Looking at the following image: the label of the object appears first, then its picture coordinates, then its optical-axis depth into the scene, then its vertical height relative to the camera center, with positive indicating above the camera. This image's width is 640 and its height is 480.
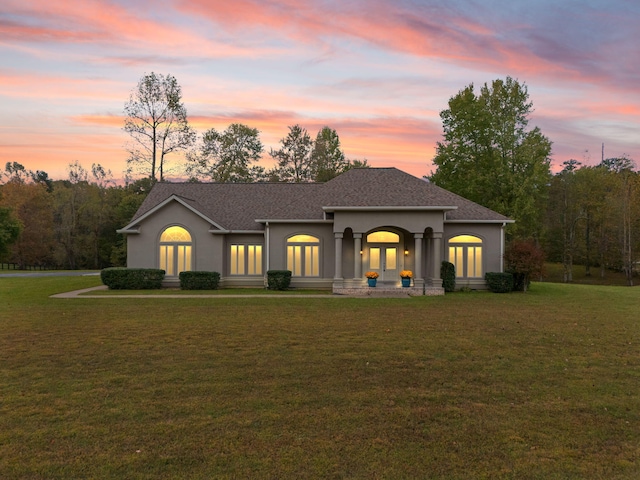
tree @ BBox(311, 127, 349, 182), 52.78 +11.74
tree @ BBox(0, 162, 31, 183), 71.69 +14.24
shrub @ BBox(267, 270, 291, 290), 23.92 -1.45
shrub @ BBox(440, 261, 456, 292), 23.64 -1.25
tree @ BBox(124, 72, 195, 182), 38.97 +12.26
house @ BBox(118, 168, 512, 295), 24.61 +0.58
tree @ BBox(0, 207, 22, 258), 43.72 +2.37
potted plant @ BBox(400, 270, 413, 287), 22.82 -1.27
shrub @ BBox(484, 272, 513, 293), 23.50 -1.56
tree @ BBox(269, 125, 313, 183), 53.88 +12.03
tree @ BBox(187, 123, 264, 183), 50.38 +11.64
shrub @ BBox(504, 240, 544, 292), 23.16 -0.47
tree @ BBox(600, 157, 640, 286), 43.19 +3.93
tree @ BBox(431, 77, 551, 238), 35.44 +8.64
